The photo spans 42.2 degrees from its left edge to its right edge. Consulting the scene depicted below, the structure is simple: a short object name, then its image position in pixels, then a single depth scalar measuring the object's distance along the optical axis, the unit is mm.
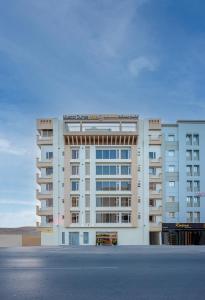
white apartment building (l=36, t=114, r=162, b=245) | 49916
